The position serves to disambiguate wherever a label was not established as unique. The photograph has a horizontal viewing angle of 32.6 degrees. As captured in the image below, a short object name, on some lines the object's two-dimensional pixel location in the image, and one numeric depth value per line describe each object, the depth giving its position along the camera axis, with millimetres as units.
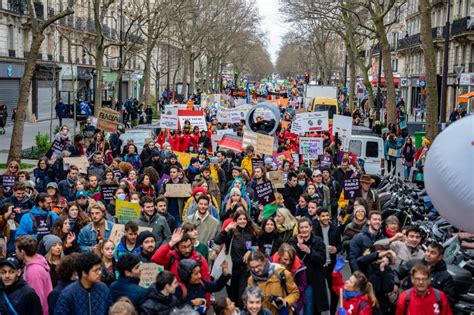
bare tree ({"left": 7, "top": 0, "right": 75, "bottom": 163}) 21067
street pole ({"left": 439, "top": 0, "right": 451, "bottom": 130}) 28562
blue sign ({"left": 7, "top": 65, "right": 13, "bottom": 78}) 44156
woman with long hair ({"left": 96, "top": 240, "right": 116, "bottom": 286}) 7720
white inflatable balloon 6574
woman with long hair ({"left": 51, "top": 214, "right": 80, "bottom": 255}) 8688
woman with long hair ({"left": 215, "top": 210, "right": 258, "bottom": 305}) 8883
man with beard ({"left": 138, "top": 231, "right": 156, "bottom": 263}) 8133
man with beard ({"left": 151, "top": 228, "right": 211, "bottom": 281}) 7836
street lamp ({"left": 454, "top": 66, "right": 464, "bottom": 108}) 37197
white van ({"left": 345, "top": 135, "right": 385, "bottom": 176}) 21219
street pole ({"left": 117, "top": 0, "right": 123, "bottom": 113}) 39688
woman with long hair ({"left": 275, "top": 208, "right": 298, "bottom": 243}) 9273
